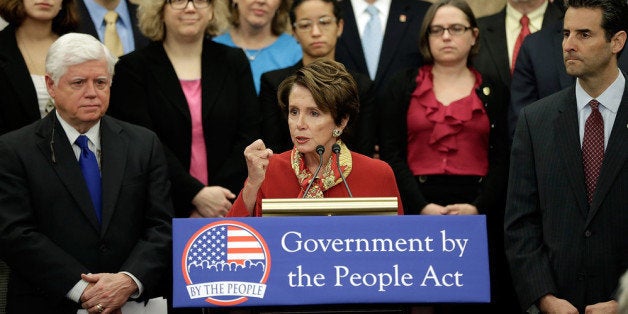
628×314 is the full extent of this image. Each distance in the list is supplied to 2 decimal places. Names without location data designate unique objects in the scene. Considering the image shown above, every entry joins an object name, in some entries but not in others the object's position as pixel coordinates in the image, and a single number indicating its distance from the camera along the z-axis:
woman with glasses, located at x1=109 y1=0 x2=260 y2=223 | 11.53
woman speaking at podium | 8.93
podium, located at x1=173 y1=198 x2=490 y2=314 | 7.28
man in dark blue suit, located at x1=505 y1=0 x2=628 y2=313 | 9.15
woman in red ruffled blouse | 11.77
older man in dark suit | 9.20
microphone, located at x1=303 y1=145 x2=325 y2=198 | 8.29
